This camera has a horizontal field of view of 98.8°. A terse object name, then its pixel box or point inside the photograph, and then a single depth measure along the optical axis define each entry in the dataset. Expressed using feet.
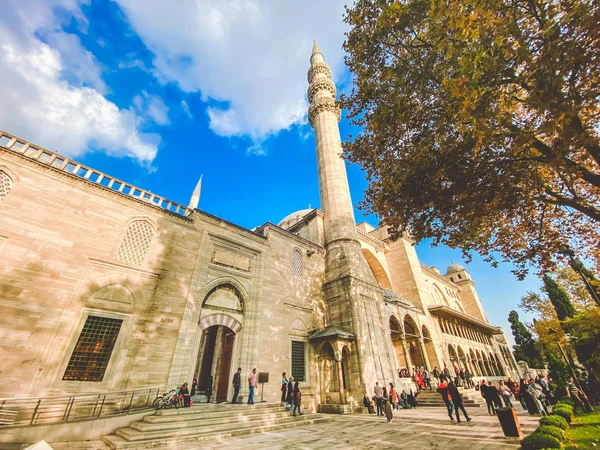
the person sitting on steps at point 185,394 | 27.96
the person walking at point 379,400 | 35.12
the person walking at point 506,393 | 34.71
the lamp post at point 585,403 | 30.38
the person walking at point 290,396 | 33.70
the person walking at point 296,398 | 31.65
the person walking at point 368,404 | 37.53
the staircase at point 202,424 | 20.44
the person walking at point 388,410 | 28.43
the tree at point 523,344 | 134.92
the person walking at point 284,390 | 34.86
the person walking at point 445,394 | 27.82
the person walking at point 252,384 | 32.48
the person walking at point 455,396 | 26.48
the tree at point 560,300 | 67.97
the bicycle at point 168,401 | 26.81
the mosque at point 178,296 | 24.82
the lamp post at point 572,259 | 23.29
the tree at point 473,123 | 13.91
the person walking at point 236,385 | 33.01
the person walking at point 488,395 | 32.71
